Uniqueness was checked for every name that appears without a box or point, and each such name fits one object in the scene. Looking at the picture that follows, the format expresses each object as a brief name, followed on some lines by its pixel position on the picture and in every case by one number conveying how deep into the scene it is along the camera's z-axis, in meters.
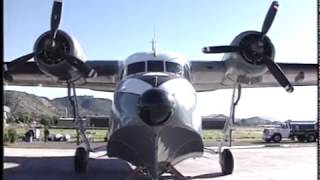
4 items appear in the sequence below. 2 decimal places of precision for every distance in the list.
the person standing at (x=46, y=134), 29.88
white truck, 30.96
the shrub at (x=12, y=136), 24.57
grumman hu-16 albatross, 6.56
